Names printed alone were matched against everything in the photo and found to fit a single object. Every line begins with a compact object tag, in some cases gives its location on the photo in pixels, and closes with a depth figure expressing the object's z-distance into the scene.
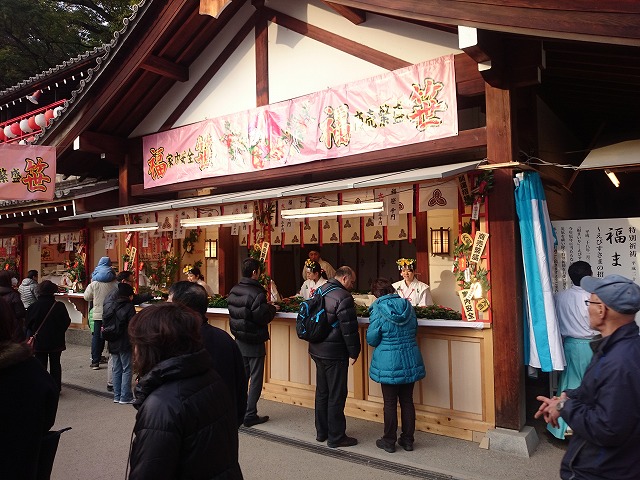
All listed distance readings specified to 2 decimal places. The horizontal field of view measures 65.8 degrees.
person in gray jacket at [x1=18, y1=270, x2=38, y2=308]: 9.70
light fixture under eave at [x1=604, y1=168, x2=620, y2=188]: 6.01
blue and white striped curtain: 5.41
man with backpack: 5.56
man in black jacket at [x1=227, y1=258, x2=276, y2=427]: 6.35
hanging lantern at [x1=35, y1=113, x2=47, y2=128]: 13.05
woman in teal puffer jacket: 5.41
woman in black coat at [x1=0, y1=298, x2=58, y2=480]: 2.57
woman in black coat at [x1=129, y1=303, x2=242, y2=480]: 2.16
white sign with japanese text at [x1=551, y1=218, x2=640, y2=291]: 5.82
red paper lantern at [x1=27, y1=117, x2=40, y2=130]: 13.22
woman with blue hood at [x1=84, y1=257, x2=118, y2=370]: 8.55
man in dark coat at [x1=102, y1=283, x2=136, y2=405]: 7.11
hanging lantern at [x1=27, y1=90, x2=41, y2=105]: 14.96
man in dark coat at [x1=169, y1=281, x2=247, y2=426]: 3.48
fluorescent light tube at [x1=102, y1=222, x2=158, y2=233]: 9.12
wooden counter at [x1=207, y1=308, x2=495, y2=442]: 5.75
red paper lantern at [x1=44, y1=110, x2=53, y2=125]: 13.05
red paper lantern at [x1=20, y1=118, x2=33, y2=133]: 13.38
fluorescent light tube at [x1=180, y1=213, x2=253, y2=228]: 7.73
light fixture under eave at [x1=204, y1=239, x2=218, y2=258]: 10.70
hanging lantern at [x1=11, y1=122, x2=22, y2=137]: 13.86
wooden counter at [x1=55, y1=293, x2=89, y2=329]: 12.35
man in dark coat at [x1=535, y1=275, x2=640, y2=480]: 2.43
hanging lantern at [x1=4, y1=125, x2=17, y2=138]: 13.90
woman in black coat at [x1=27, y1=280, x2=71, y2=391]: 7.48
